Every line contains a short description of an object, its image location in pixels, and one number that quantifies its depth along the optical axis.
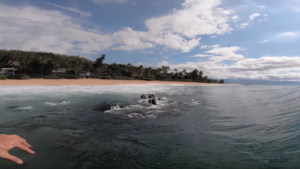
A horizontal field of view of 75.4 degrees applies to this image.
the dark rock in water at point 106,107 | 14.17
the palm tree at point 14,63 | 53.26
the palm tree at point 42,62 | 54.54
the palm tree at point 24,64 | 53.97
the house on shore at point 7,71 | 53.31
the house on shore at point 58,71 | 60.09
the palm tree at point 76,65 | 62.45
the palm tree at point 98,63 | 67.55
